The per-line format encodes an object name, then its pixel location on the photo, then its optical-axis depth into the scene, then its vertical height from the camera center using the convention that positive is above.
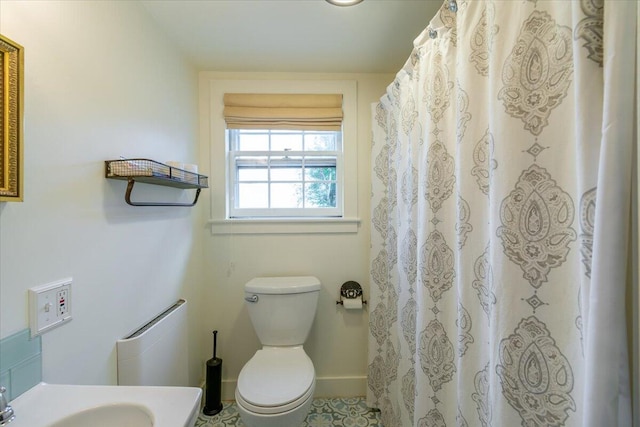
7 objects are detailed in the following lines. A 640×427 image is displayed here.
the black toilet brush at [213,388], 1.69 -1.14
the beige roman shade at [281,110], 1.83 +0.67
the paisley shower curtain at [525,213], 0.43 -0.01
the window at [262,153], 1.84 +0.40
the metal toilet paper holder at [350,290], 1.82 -0.55
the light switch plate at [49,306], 0.72 -0.28
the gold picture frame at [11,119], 0.62 +0.21
